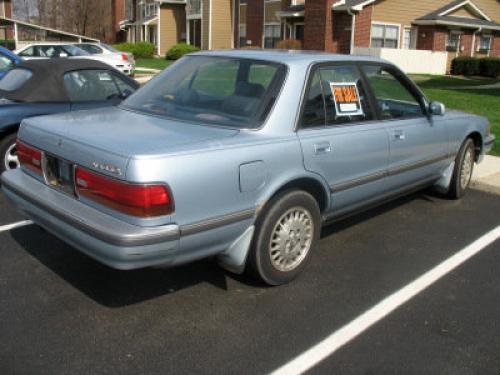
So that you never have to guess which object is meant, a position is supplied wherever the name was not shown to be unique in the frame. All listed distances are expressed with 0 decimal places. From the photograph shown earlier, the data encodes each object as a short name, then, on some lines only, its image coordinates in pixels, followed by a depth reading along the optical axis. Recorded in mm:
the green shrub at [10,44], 24475
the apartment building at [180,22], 39219
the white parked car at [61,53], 19266
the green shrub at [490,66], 28688
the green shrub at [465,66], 29500
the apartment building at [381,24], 28266
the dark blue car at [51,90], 6098
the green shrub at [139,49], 37391
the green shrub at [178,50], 35344
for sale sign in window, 4273
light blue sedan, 3133
